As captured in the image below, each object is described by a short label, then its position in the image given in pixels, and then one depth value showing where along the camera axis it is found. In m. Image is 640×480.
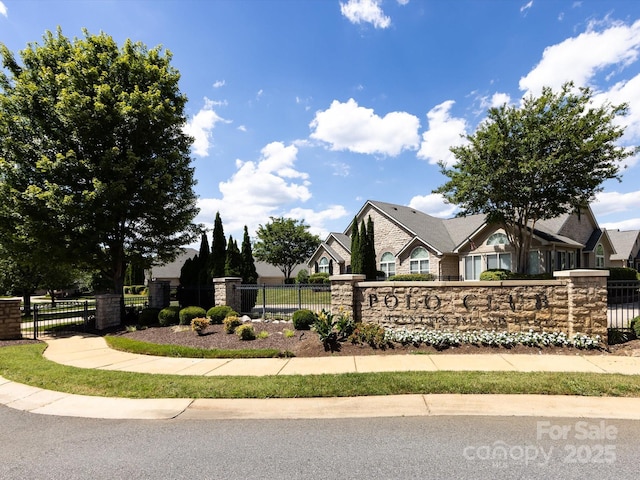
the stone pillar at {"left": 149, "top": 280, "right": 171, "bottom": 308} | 16.08
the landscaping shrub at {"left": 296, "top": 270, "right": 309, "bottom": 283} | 35.54
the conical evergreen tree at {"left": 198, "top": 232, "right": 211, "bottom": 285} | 17.23
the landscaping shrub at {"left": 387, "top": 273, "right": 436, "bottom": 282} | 22.94
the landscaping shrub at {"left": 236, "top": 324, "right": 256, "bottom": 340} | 10.27
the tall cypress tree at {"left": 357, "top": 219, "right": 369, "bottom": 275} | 24.00
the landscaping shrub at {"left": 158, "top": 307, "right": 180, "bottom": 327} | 13.17
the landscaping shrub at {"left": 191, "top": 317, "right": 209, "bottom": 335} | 11.18
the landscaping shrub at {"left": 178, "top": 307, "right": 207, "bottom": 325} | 12.84
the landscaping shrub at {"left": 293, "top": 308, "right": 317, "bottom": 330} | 11.37
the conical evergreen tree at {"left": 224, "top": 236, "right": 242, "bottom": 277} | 16.22
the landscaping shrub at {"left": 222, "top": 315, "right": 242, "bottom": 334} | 11.19
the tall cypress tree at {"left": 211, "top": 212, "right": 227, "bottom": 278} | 16.48
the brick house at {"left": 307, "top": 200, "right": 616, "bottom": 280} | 21.89
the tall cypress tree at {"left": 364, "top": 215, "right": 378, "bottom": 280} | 24.08
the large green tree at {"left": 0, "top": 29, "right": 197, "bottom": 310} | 13.14
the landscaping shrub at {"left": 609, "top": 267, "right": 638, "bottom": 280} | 19.84
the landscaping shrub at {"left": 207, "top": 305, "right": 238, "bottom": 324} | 12.85
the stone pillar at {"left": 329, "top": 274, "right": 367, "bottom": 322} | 10.66
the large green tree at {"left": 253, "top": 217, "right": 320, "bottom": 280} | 43.41
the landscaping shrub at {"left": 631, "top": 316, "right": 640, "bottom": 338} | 8.93
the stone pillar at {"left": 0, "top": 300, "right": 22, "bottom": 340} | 11.55
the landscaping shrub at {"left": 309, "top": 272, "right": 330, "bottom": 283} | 30.31
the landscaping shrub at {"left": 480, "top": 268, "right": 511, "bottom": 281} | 18.45
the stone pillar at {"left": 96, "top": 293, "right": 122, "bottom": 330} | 13.60
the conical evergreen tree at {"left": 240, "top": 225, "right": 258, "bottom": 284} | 18.08
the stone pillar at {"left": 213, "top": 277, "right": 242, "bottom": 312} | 14.13
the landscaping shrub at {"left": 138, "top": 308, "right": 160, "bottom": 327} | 13.72
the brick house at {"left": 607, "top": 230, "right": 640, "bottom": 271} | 33.69
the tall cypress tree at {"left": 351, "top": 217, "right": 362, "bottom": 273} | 24.20
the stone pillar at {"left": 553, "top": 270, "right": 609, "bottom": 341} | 8.56
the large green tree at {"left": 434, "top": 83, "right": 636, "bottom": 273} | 16.17
